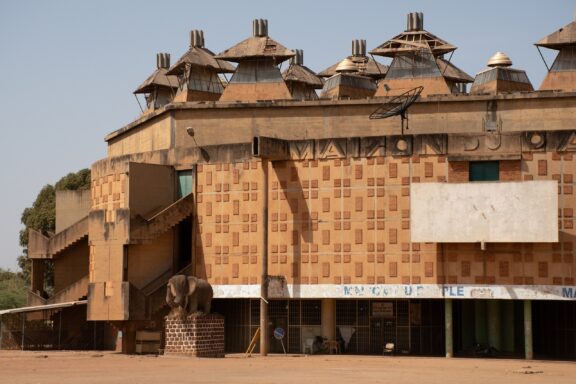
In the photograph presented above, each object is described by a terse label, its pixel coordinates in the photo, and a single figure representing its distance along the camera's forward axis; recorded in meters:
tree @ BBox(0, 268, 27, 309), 96.49
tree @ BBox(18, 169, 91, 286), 101.19
